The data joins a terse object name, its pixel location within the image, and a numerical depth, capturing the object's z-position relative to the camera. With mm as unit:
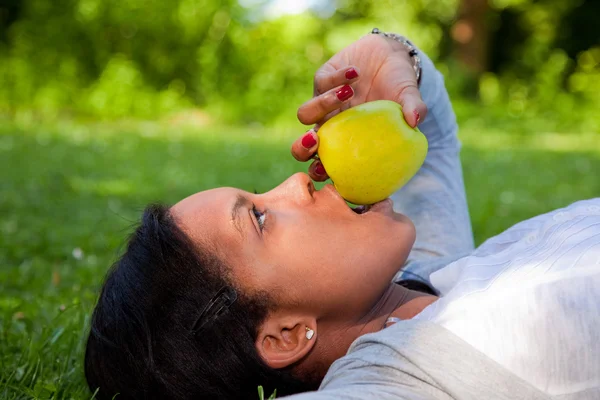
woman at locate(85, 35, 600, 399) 978
